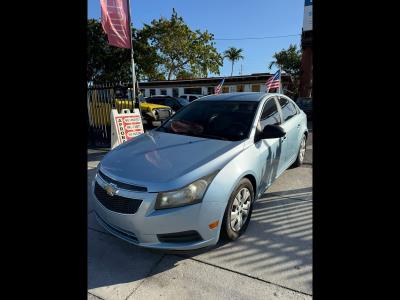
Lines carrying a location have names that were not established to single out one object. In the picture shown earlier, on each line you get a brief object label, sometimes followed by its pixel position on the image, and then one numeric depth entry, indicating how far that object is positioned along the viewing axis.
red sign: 6.63
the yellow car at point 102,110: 7.41
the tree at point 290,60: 39.03
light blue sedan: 2.45
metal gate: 7.22
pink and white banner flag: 7.39
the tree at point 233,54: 51.16
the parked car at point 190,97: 22.63
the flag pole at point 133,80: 7.46
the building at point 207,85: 30.83
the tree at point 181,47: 30.77
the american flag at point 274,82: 12.58
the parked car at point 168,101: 16.28
